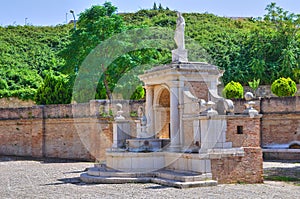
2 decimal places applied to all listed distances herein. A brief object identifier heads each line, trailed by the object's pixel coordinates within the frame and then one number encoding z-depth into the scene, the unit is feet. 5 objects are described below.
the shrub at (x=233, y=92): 89.66
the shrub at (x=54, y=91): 100.89
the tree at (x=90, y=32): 83.97
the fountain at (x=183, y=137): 44.04
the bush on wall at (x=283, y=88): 88.11
